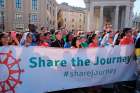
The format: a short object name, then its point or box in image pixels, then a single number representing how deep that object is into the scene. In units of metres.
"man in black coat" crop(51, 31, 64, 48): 3.42
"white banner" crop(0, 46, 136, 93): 2.70
